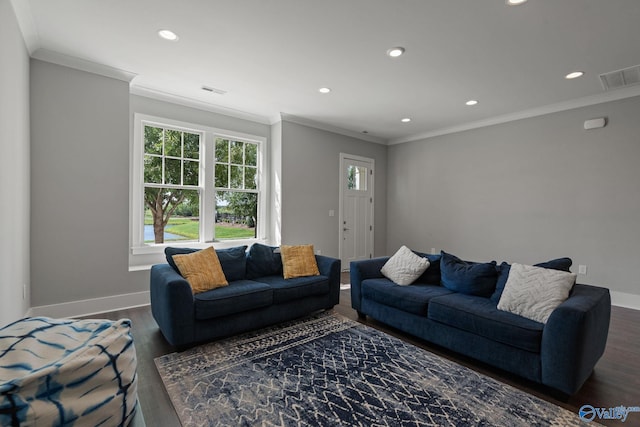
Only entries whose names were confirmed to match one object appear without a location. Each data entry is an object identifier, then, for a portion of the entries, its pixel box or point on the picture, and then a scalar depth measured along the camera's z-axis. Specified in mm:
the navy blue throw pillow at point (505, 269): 2572
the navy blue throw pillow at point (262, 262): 3691
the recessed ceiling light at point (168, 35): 2820
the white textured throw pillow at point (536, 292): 2266
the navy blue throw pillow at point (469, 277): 2902
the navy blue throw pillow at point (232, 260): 3416
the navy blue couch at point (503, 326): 2006
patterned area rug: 1886
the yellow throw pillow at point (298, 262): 3650
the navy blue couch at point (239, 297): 2676
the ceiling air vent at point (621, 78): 3465
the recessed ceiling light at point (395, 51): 3029
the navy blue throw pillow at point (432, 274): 3424
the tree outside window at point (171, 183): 4293
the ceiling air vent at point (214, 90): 4090
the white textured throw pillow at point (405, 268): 3361
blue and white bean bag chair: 582
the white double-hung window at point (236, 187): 4953
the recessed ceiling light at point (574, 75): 3512
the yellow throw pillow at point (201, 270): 3008
